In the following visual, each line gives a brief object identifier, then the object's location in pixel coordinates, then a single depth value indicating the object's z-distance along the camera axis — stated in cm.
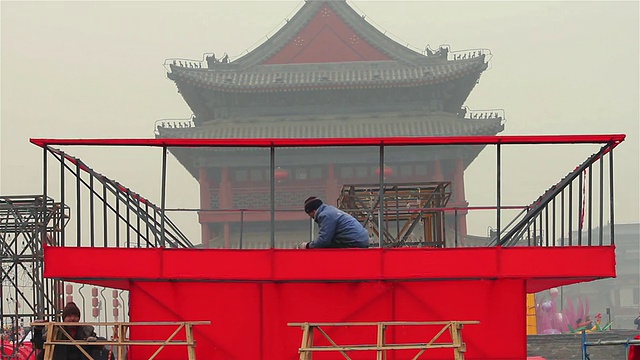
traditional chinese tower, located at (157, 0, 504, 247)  4456
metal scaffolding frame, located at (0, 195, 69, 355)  2002
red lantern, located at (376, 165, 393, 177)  4283
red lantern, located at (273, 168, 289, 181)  4409
